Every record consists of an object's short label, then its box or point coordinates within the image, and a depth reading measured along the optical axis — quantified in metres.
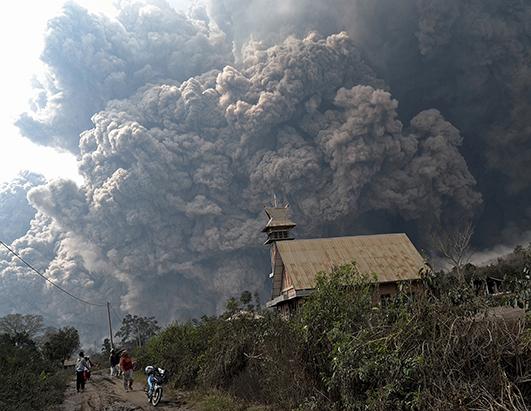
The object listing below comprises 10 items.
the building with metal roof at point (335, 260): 24.83
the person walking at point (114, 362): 27.17
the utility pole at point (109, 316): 50.60
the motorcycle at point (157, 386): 13.61
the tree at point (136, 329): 83.12
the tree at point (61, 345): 55.19
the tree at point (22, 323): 74.75
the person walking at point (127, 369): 18.02
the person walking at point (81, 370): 20.22
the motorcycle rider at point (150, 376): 13.91
